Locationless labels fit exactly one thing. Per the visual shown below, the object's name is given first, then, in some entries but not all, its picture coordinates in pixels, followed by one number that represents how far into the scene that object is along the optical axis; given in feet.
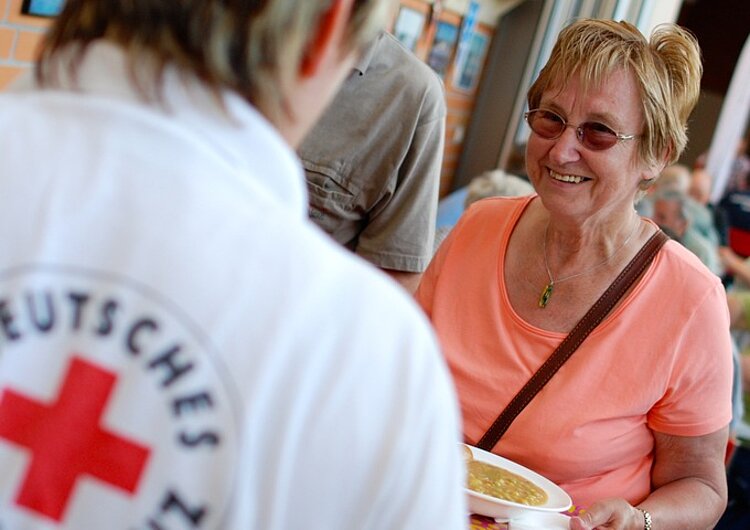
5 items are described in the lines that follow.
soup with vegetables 5.77
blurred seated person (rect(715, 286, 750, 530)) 13.07
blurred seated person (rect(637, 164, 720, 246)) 17.71
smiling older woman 6.59
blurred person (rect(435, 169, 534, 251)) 12.23
